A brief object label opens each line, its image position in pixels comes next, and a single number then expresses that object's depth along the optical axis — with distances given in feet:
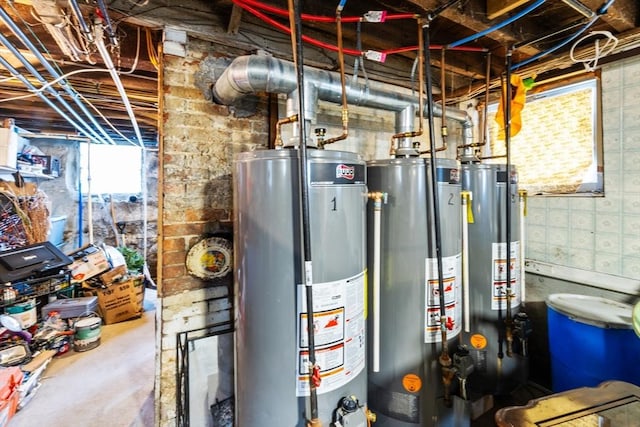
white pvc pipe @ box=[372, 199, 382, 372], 4.59
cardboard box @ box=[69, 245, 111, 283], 12.00
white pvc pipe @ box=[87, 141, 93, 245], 16.22
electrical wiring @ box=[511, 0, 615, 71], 4.55
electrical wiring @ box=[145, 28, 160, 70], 5.39
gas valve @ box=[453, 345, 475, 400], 4.65
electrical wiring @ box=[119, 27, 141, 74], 5.72
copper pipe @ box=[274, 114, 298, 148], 3.88
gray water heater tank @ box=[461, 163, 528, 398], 6.15
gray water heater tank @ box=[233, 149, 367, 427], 3.49
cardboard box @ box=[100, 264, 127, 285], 12.36
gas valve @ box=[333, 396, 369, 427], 3.46
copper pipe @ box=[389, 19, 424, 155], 4.75
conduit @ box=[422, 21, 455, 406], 4.61
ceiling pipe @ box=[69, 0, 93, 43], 3.65
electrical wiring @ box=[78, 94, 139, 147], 9.75
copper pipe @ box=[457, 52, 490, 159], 6.48
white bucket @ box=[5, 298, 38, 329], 9.29
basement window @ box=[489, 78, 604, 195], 6.66
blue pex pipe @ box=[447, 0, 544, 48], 4.27
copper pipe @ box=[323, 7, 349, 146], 4.13
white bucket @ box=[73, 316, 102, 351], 9.68
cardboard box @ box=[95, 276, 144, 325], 11.88
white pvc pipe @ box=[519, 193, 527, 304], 6.55
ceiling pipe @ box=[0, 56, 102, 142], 6.25
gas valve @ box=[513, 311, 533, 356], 6.02
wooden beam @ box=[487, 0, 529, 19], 4.64
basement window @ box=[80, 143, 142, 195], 16.80
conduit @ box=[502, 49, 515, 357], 6.07
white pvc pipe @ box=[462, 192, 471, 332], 5.33
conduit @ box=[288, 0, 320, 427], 3.24
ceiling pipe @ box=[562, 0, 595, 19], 4.55
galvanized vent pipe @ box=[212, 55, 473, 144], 4.32
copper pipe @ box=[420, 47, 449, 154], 5.40
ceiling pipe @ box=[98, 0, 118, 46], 3.86
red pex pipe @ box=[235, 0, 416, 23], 4.27
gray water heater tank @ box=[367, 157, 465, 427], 4.80
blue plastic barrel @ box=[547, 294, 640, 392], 5.12
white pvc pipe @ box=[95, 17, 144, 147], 4.37
